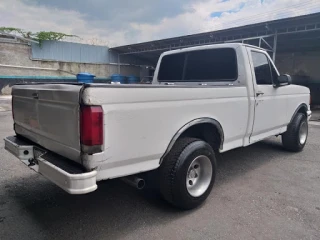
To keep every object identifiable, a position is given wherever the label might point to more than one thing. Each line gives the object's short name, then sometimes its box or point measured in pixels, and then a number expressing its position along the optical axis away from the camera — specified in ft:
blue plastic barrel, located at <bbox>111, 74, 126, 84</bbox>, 75.57
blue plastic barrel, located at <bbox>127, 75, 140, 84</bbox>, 77.44
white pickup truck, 7.29
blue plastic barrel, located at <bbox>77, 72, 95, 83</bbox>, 55.88
